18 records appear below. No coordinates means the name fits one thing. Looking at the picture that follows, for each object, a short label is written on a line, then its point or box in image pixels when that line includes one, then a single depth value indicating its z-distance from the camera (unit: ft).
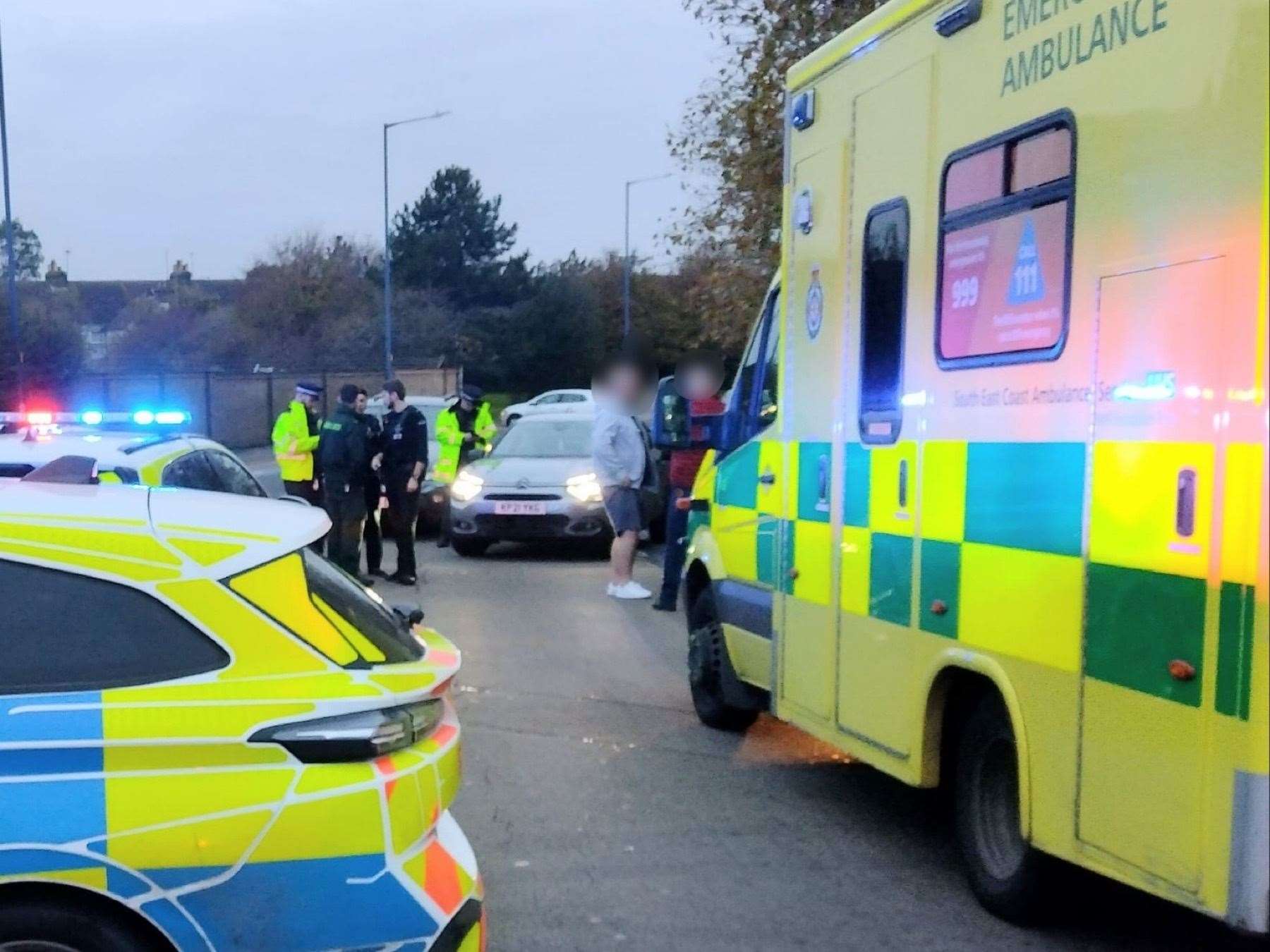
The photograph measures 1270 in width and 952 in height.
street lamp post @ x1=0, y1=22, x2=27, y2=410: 90.63
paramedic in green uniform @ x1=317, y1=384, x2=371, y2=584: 42.16
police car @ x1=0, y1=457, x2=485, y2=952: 10.78
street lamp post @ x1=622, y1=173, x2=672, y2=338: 156.66
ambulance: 12.31
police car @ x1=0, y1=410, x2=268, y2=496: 23.20
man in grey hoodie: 40.37
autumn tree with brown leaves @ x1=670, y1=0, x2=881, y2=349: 54.65
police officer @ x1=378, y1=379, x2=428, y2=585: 43.86
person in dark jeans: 27.55
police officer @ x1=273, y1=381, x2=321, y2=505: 44.52
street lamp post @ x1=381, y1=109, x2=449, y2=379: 136.67
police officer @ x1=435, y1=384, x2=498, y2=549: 53.93
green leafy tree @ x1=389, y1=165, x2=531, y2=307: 240.73
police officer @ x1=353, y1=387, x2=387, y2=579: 43.42
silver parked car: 50.90
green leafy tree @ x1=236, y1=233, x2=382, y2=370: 205.67
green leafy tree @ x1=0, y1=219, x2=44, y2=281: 318.04
